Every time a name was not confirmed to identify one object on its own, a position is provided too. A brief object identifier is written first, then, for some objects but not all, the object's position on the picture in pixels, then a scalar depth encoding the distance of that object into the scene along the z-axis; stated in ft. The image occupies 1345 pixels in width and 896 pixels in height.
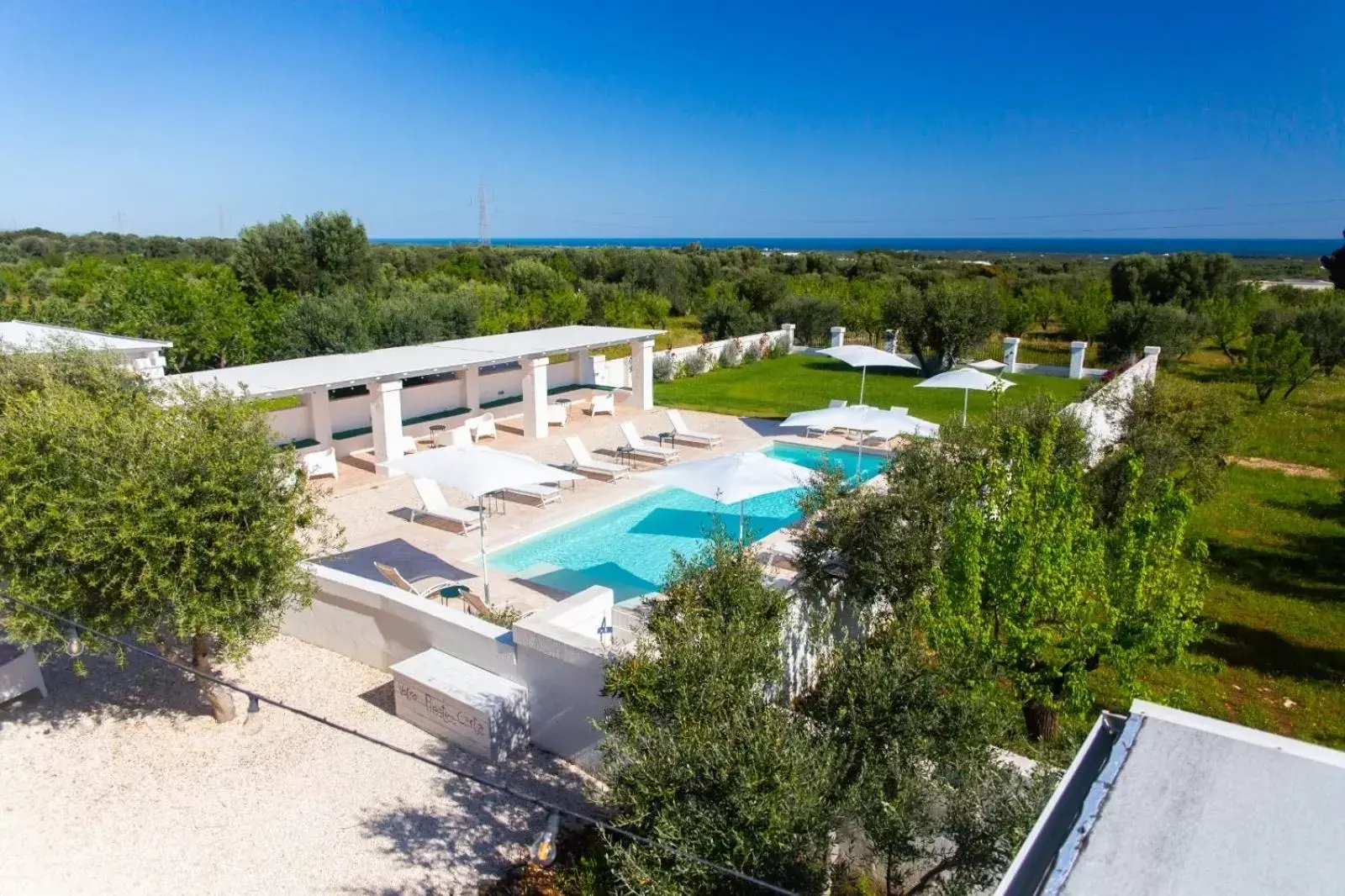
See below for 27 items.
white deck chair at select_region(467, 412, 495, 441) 59.47
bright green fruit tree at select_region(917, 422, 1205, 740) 20.90
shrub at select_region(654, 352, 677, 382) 86.94
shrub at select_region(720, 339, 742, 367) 96.17
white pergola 50.67
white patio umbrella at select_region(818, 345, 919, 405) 64.44
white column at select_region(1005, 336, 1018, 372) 92.32
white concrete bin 24.27
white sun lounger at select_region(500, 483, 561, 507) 46.32
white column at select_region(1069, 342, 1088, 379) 90.68
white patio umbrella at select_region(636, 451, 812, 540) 34.86
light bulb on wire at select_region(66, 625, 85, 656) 22.97
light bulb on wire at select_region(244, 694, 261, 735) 25.57
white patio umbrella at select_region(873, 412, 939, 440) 48.80
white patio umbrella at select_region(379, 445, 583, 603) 34.88
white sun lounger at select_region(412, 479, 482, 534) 42.63
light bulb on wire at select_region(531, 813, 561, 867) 17.37
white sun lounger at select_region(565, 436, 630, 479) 51.32
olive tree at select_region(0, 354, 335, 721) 21.53
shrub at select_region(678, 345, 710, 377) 90.89
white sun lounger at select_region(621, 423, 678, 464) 55.06
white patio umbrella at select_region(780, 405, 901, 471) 49.73
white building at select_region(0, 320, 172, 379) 45.21
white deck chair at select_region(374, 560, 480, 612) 32.63
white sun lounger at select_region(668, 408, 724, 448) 58.68
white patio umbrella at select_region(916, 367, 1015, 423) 57.72
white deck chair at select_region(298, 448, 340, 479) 49.83
